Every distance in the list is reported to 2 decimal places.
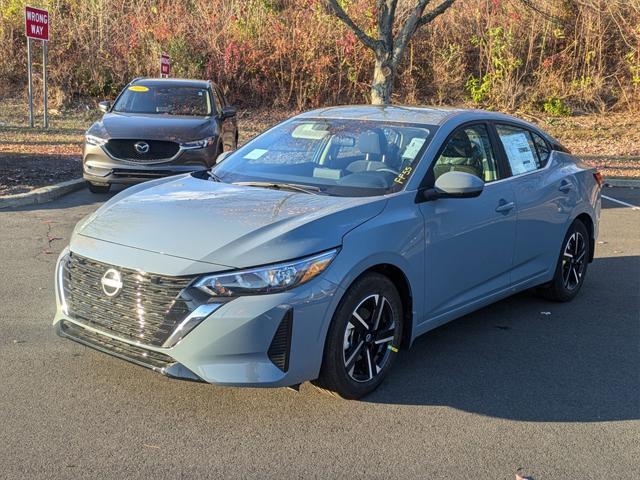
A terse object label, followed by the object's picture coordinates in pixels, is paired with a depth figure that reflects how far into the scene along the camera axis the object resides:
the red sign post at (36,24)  15.48
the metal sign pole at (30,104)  16.69
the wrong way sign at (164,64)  16.10
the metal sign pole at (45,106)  17.08
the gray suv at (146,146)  10.05
